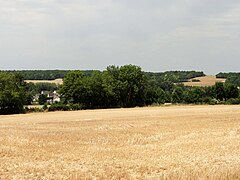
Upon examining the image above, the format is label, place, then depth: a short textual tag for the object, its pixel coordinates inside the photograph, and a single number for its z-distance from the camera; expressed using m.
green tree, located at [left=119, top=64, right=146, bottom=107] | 101.31
